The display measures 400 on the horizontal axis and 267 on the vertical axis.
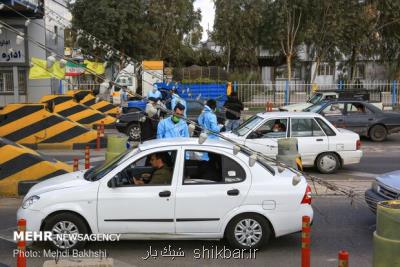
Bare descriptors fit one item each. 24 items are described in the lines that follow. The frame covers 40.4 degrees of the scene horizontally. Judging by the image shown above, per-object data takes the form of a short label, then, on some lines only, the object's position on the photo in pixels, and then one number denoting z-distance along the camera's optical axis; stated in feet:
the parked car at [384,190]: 25.45
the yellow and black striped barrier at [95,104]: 80.42
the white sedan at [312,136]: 40.57
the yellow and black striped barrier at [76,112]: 69.10
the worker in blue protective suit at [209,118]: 39.27
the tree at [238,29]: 131.23
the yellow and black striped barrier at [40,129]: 53.01
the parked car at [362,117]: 60.18
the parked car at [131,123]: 61.77
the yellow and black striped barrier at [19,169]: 33.35
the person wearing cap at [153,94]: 45.24
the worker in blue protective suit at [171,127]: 33.14
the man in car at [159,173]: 22.80
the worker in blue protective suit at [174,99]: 48.08
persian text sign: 87.40
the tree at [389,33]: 113.70
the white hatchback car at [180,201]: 22.03
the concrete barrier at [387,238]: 15.46
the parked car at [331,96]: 72.69
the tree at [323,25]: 111.96
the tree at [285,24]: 114.01
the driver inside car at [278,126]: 40.81
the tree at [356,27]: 113.60
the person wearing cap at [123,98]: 96.02
